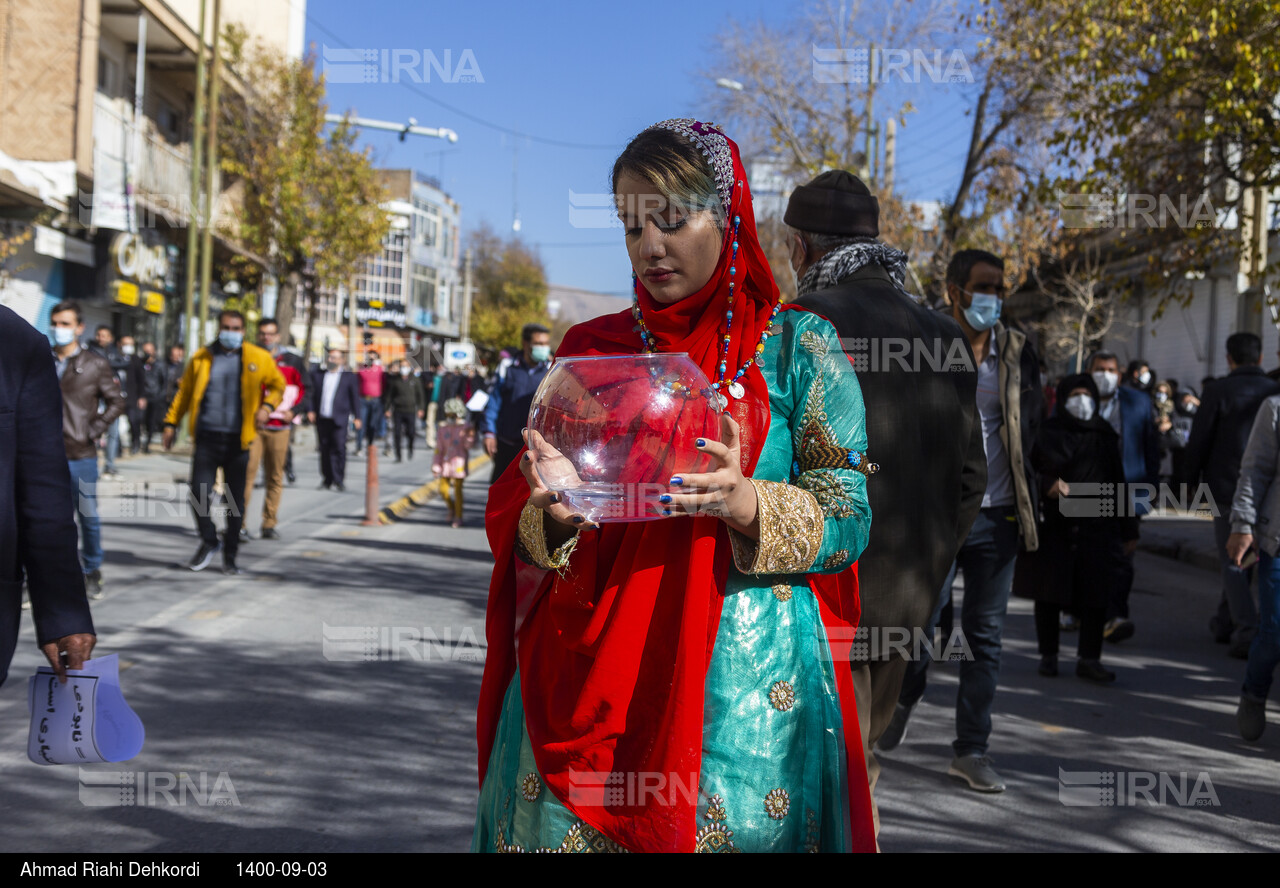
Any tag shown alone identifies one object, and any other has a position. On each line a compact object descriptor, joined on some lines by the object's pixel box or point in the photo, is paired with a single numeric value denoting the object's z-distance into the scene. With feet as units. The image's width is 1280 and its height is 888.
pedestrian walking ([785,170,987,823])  10.47
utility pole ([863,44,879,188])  82.38
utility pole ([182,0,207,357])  66.31
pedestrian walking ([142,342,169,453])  68.80
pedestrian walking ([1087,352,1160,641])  27.37
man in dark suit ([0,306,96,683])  9.02
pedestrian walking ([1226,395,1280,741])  18.53
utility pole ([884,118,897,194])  91.04
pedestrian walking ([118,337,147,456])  60.44
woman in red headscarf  6.31
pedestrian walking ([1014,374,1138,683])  22.57
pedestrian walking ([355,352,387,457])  77.25
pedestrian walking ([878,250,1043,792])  16.49
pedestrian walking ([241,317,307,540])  38.73
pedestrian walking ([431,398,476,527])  45.60
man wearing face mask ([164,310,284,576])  31.07
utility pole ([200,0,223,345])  68.33
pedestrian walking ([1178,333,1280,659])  25.70
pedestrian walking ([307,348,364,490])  52.11
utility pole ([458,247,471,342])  207.51
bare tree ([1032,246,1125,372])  89.40
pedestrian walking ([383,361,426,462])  76.23
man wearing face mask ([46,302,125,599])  26.21
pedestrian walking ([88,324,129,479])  51.98
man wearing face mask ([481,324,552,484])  31.04
